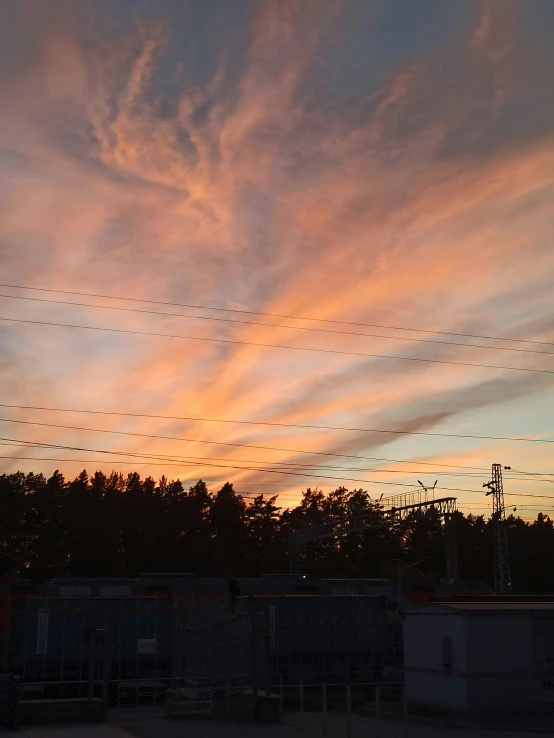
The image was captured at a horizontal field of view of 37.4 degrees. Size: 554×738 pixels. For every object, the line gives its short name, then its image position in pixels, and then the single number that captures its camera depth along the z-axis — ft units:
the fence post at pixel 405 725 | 59.00
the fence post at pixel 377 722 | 58.06
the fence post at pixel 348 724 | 62.51
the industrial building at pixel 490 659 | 71.36
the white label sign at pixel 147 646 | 96.89
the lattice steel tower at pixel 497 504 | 252.21
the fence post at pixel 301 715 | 67.56
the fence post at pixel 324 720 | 64.42
